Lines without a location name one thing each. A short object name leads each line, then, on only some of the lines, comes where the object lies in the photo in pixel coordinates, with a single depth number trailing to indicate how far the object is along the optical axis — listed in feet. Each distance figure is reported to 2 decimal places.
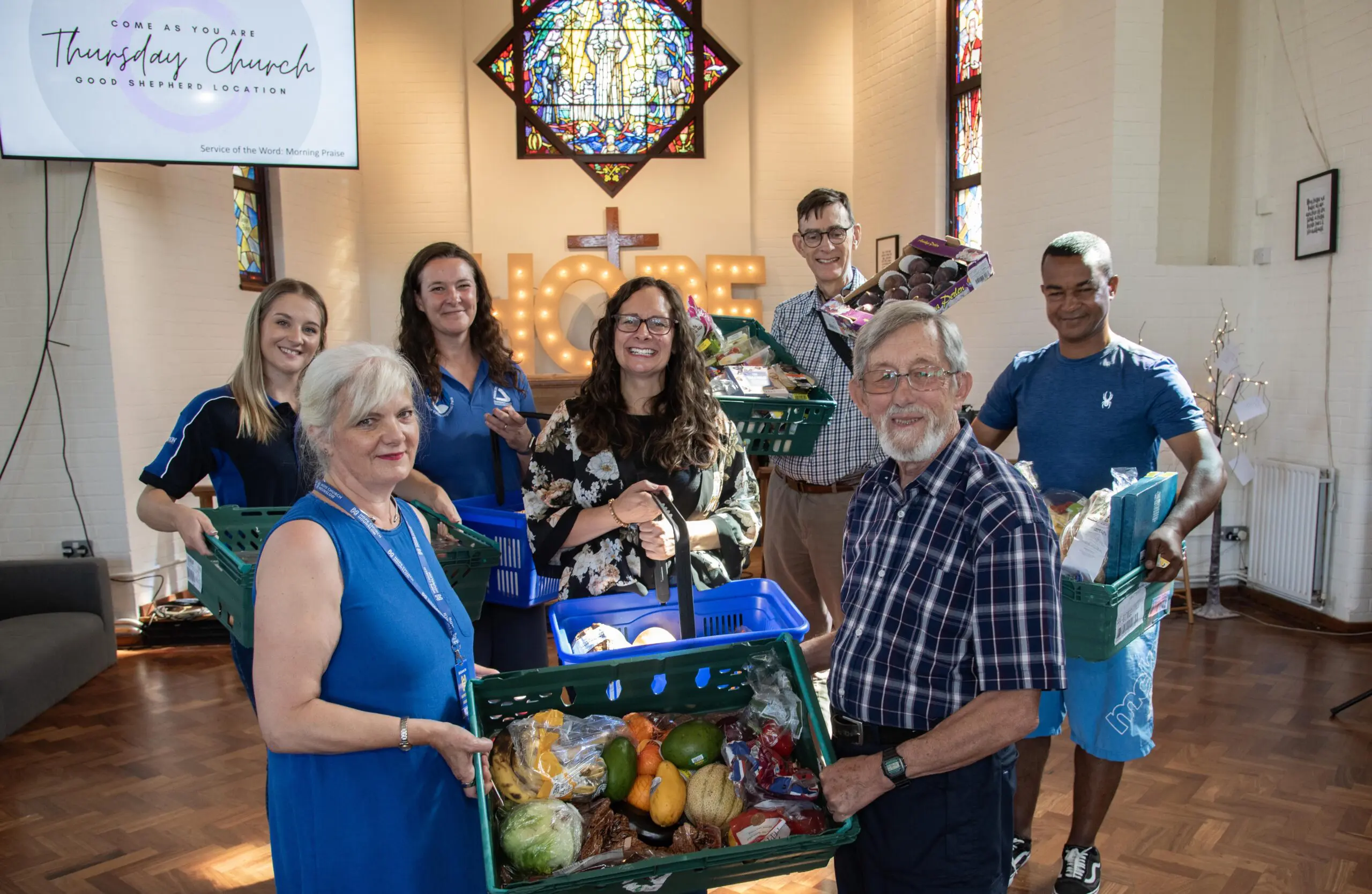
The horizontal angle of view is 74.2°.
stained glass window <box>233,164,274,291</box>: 22.86
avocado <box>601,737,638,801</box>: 4.60
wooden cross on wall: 29.14
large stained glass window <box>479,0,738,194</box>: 29.45
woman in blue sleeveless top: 4.64
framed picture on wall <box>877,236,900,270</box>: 26.76
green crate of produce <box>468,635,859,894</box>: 4.01
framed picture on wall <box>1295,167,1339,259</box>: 16.85
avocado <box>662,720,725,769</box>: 4.69
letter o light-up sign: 28.27
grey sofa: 14.03
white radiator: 17.42
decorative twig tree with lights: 18.24
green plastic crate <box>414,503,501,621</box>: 6.55
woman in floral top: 7.12
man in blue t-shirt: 7.98
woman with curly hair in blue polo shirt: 8.39
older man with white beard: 4.49
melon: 4.40
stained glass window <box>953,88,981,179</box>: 24.18
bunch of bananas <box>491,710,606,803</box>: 4.50
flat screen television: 15.64
